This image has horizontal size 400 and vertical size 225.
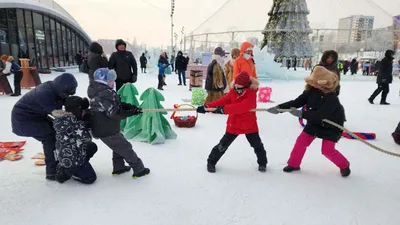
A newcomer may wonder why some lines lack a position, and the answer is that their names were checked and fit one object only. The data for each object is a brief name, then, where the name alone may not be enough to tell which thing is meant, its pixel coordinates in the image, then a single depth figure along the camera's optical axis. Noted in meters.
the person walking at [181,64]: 12.60
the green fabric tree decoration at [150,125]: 4.39
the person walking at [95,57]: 4.97
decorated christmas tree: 23.03
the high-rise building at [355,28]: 17.48
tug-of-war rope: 2.88
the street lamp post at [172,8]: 26.30
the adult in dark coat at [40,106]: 2.80
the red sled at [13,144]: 4.02
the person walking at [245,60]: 5.29
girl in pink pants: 3.00
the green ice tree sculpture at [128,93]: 4.75
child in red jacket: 3.01
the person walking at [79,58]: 18.59
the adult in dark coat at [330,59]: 4.43
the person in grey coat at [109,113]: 2.77
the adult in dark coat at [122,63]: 5.29
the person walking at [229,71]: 7.09
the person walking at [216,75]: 6.48
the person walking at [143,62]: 19.20
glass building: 15.91
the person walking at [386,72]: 7.46
